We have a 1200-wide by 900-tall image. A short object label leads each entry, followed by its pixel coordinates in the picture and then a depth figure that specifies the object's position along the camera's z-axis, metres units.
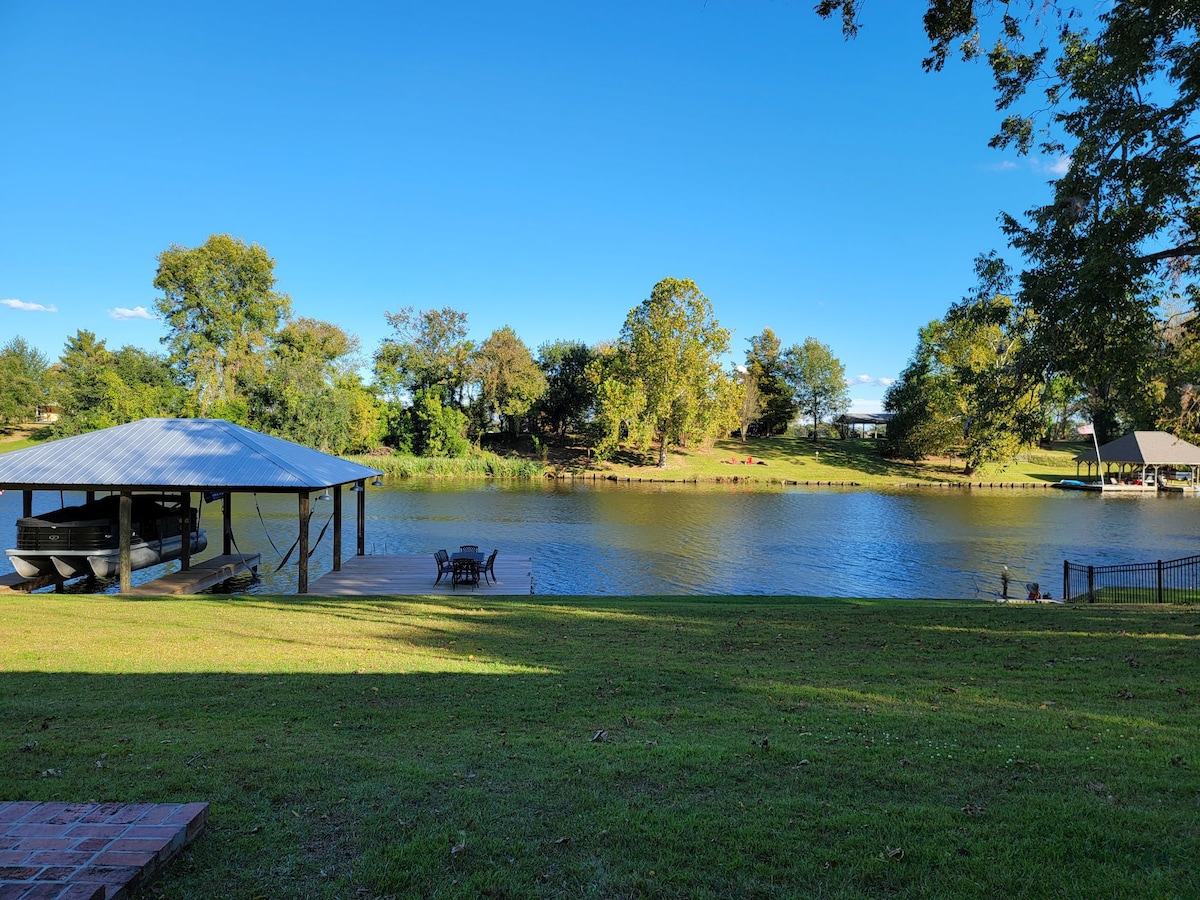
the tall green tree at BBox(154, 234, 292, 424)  64.06
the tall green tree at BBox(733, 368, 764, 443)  72.94
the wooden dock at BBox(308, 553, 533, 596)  16.34
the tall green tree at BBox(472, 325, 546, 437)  64.62
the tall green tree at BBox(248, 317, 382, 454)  55.66
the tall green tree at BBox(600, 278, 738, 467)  56.22
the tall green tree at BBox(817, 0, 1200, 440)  9.46
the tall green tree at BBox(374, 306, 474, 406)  68.06
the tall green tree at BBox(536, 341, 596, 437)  68.88
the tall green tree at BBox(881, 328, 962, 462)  59.72
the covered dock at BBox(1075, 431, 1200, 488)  56.56
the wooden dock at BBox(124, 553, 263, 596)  16.55
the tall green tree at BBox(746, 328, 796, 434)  79.62
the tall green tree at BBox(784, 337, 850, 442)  79.12
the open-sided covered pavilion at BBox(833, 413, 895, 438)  83.12
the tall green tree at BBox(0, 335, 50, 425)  63.88
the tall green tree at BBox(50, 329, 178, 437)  57.03
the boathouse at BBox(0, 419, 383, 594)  15.73
